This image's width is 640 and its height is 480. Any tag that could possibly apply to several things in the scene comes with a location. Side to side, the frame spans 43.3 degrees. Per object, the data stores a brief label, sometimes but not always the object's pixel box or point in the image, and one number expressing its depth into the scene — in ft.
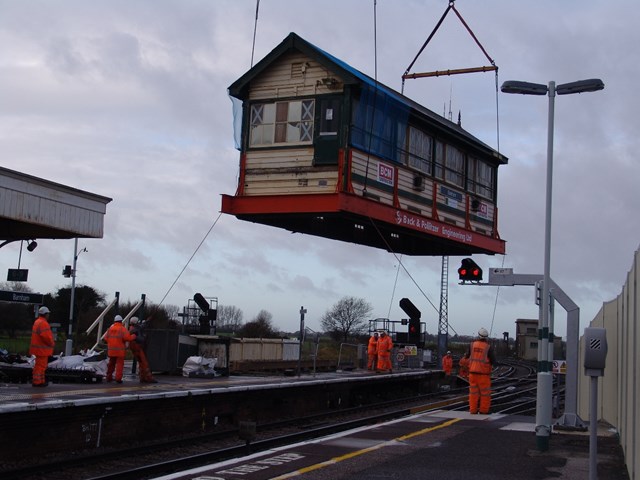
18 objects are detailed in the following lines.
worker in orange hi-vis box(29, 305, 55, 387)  49.08
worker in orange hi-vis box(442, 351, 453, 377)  102.47
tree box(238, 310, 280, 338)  168.35
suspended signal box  63.82
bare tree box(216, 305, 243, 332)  245.04
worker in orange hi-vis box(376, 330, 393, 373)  86.02
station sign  62.64
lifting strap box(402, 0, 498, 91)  81.82
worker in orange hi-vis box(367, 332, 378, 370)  88.58
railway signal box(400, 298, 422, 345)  110.73
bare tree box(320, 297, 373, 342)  307.17
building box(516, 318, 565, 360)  229.25
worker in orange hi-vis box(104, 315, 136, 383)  56.08
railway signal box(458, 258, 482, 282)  68.28
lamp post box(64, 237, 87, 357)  111.44
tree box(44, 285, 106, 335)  180.65
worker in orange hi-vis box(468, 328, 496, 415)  54.90
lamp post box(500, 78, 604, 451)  40.91
